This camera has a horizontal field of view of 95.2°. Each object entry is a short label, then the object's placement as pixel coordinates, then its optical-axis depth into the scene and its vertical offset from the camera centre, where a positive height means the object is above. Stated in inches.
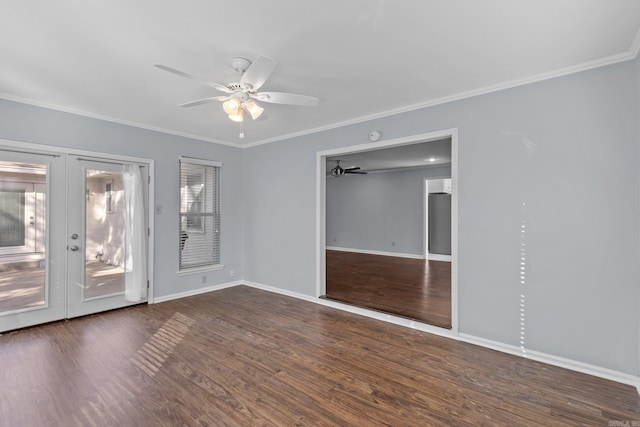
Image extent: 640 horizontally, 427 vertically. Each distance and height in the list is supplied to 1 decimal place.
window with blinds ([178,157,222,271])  190.1 +0.9
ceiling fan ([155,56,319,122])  89.6 +39.8
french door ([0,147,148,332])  131.2 -10.9
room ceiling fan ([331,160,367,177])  286.3 +45.2
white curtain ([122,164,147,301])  163.0 -10.0
